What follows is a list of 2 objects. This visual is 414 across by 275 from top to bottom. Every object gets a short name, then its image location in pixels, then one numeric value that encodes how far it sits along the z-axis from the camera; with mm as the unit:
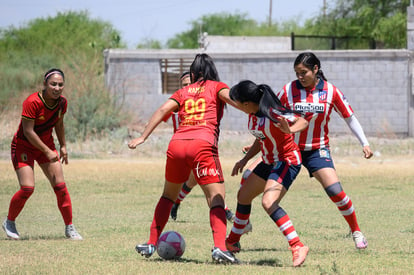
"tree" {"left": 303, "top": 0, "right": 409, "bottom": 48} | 66983
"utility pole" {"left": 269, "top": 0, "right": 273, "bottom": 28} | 130809
